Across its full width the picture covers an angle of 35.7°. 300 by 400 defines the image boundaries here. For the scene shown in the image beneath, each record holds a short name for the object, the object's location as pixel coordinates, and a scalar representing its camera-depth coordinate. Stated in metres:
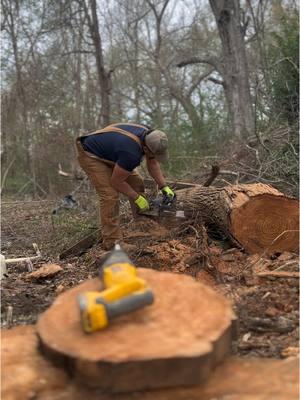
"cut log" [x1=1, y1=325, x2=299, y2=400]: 1.95
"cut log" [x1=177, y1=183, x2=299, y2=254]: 4.02
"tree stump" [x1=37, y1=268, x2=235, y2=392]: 1.92
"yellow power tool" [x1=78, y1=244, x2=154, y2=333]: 2.07
